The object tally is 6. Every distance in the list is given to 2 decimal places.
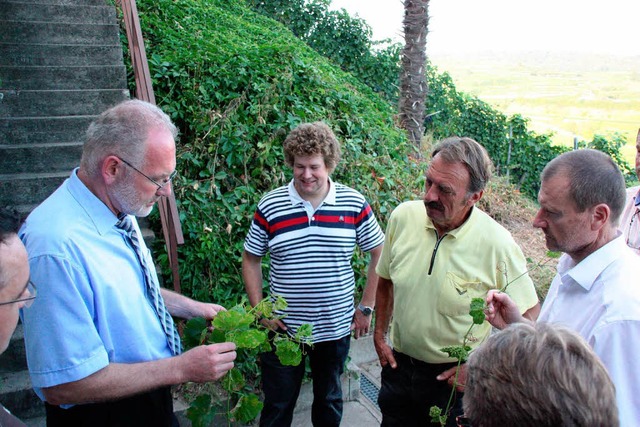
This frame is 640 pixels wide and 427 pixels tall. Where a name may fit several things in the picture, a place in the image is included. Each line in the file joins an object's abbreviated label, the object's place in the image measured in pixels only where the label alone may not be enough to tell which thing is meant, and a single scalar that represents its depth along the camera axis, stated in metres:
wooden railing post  3.50
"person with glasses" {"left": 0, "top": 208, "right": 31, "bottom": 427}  1.26
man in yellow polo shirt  2.39
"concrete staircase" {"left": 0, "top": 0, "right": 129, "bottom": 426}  4.26
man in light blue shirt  1.61
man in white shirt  1.52
